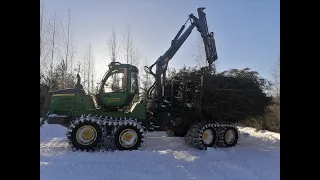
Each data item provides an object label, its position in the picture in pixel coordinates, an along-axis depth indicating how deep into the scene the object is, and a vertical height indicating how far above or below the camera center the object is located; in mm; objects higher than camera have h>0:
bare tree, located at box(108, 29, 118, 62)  12853 +2638
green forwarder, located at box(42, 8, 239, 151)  4807 -690
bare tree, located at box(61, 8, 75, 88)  11901 +2278
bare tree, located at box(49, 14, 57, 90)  10596 +1905
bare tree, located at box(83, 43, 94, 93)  12642 +1255
